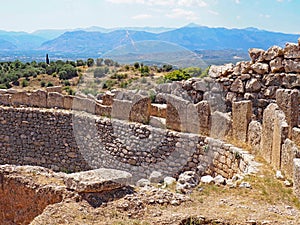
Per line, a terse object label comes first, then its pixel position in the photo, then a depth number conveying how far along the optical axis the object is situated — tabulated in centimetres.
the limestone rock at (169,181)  720
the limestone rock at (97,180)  611
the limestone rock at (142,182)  779
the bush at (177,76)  2062
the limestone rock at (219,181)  695
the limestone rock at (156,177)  891
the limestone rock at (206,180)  700
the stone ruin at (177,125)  823
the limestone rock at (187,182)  663
